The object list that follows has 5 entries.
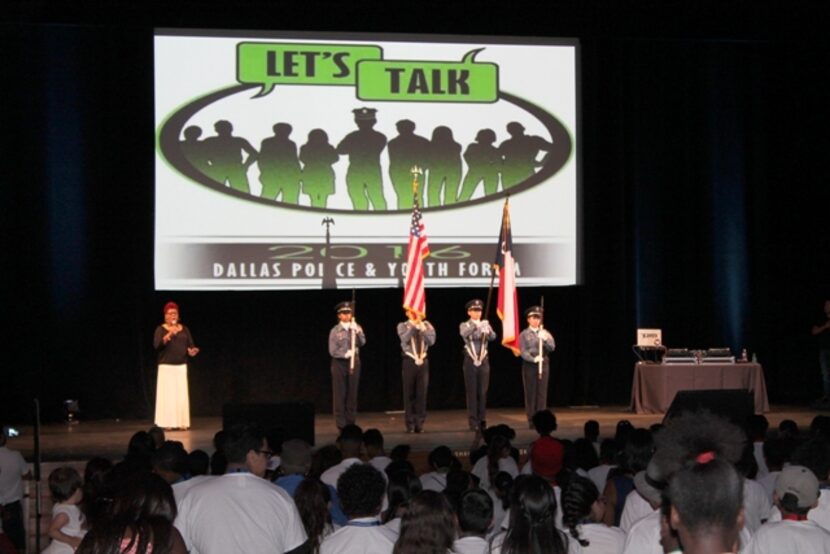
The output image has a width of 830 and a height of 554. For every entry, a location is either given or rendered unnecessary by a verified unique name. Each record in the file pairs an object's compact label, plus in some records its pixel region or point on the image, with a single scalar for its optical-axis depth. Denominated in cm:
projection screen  1495
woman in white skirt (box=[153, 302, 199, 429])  1395
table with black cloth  1503
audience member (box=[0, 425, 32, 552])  839
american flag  1401
